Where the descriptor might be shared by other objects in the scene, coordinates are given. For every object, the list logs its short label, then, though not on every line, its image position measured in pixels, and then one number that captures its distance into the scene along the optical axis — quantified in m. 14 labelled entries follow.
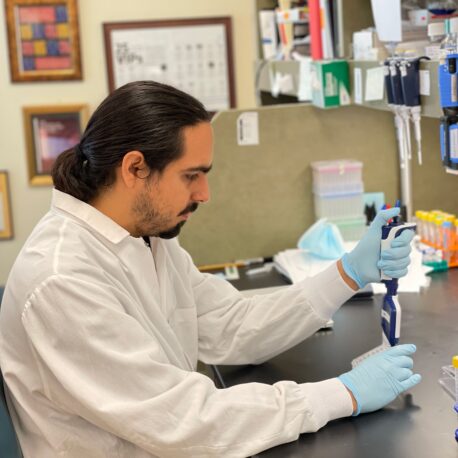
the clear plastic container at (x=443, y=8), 1.98
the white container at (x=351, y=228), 2.63
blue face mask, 2.47
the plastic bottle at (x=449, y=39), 1.73
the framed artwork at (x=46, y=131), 4.07
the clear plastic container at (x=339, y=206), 2.63
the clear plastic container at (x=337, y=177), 2.62
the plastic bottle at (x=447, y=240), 2.35
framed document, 4.09
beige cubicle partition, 2.67
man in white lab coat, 1.30
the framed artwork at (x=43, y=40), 4.00
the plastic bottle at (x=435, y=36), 1.86
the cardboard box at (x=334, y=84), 2.50
